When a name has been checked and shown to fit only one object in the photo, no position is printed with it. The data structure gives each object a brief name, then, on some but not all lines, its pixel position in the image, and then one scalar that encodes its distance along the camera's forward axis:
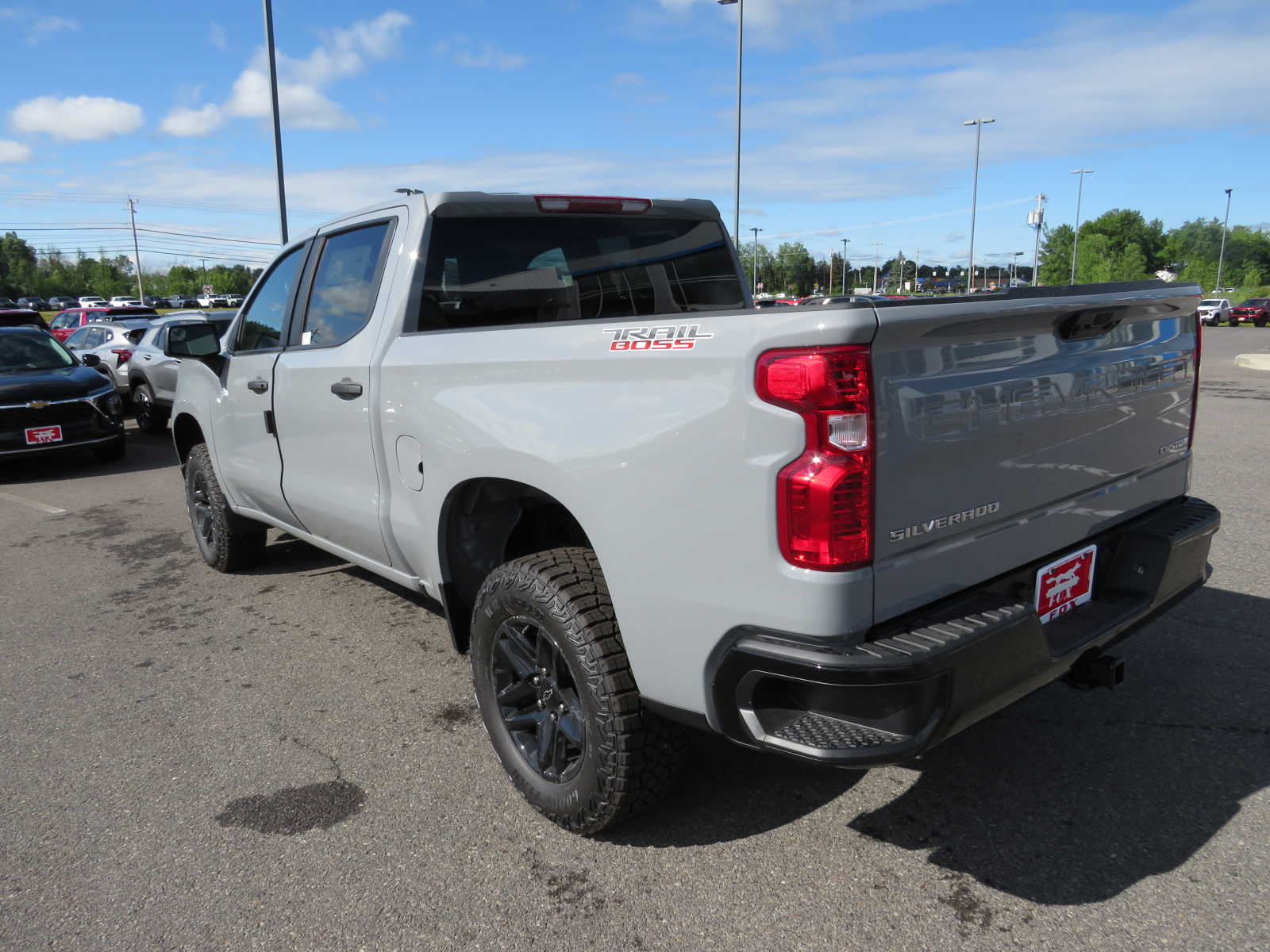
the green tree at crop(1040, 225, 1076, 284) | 99.07
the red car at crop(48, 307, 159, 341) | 17.38
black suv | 9.16
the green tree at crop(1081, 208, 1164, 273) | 122.94
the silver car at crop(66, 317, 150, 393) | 13.34
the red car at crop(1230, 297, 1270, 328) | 47.59
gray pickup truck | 1.99
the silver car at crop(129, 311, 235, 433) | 11.67
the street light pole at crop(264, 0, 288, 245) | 13.98
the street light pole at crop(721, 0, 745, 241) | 23.05
